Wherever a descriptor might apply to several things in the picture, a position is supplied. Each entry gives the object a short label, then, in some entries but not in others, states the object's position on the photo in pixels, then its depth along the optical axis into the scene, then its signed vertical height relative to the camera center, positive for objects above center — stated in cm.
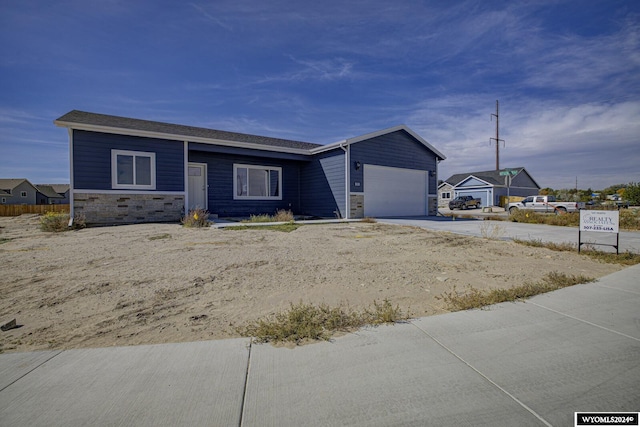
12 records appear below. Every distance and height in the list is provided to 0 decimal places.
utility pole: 3716 +899
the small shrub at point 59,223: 987 -50
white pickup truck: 1947 +36
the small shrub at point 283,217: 1255 -36
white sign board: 664 -24
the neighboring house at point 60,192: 5526 +309
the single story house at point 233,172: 1151 +176
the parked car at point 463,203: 3666 +81
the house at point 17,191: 4602 +263
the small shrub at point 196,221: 1070 -45
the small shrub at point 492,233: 865 -74
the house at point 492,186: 3894 +329
